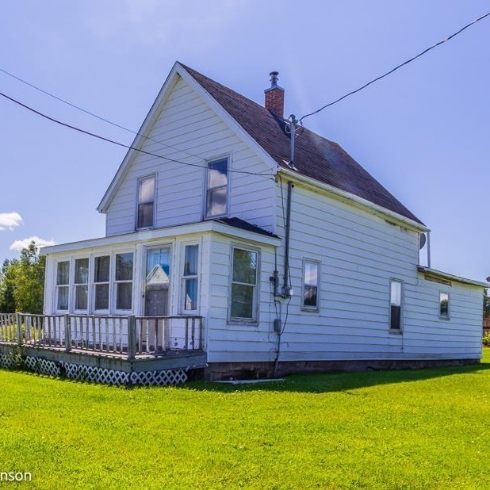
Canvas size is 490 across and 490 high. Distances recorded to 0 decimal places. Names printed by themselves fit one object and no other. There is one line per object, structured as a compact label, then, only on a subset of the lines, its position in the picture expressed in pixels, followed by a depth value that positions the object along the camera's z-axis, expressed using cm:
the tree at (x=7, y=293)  5003
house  1120
